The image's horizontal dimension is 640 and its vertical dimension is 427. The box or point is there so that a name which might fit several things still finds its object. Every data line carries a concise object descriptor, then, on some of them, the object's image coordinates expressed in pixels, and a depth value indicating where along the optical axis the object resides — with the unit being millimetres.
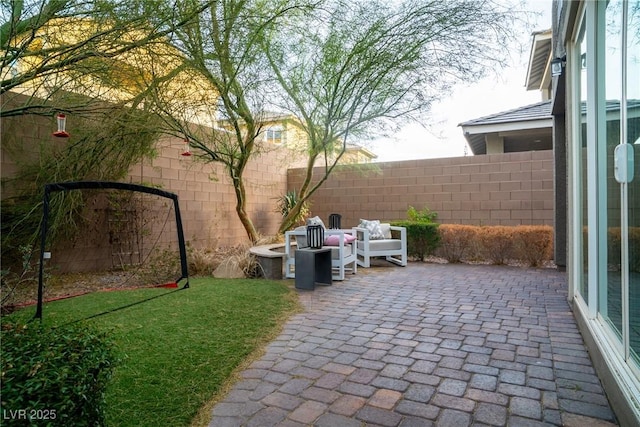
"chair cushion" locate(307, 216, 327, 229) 5839
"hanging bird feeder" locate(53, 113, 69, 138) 3359
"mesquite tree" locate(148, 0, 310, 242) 3838
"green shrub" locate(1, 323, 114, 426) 1064
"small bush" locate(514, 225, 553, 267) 6305
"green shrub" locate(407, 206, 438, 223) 7965
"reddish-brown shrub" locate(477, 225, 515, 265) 6582
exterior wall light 4145
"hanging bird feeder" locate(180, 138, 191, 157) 5835
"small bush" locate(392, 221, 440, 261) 7141
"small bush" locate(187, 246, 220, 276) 6023
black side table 4906
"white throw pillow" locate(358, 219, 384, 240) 6973
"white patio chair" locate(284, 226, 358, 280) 5535
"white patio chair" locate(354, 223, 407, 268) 6613
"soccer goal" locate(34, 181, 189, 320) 2506
